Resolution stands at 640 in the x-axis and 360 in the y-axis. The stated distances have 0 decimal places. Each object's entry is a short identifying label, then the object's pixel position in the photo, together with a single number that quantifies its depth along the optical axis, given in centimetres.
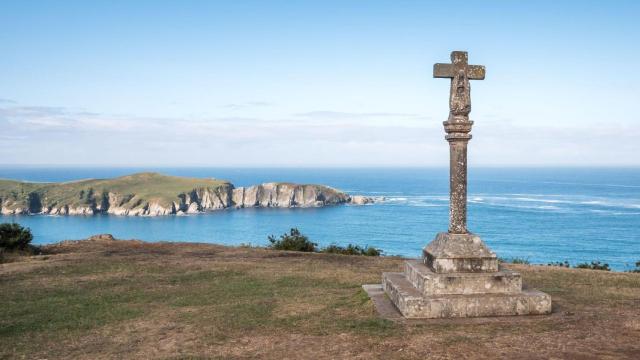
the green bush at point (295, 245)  2039
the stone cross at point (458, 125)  894
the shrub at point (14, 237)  1716
